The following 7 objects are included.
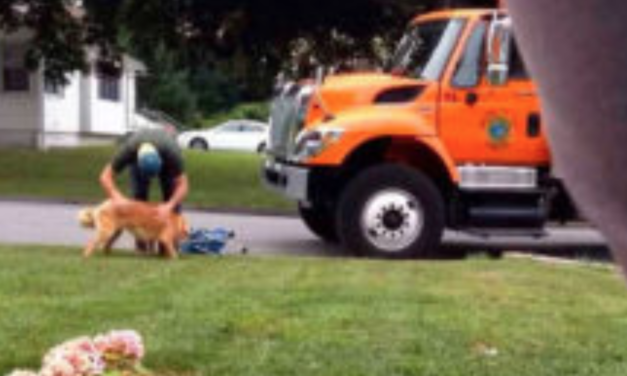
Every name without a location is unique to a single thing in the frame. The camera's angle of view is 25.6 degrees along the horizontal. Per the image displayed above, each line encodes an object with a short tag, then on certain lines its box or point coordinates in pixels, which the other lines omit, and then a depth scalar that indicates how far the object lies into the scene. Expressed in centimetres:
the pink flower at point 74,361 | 453
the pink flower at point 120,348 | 483
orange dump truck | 1279
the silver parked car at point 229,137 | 5984
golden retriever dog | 1148
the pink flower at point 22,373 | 441
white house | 4116
